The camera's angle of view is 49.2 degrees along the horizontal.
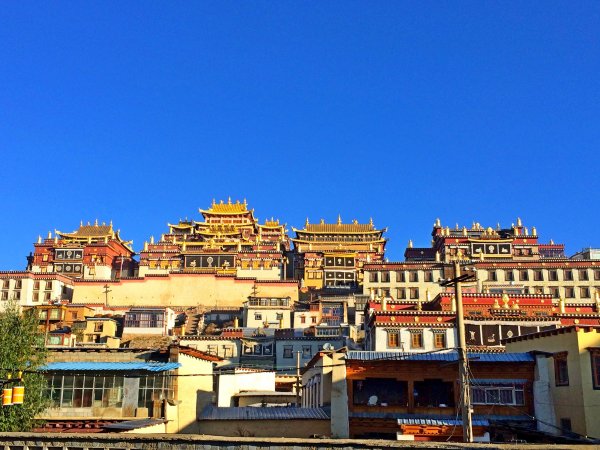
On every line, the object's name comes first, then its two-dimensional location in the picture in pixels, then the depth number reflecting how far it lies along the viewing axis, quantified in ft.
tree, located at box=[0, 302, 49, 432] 97.86
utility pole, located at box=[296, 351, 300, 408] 158.24
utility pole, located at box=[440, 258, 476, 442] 75.87
